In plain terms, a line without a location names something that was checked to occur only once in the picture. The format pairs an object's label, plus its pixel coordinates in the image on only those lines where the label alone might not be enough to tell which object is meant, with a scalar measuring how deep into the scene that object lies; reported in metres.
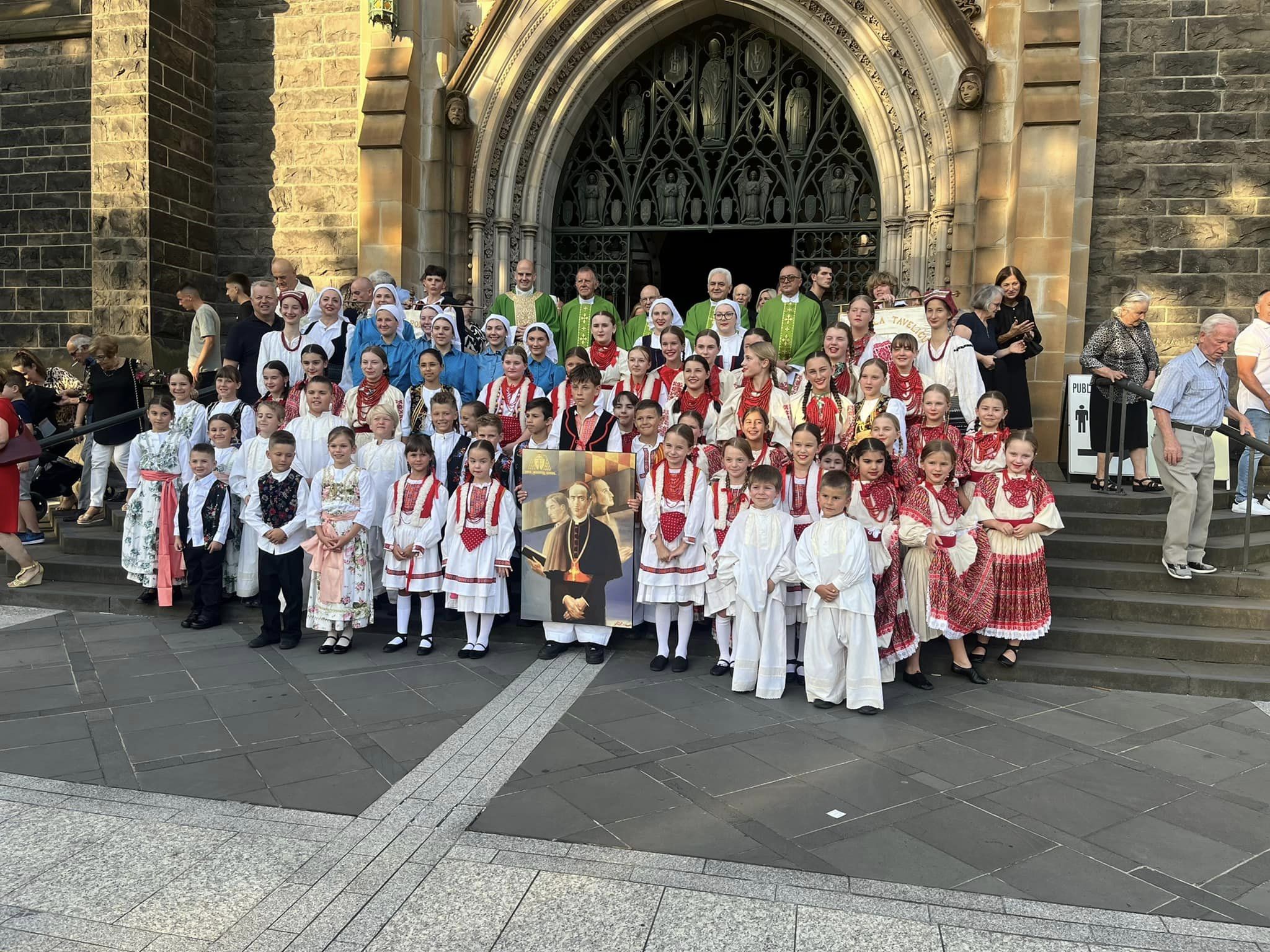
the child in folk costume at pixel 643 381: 6.36
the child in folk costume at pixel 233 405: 6.86
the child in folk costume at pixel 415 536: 5.97
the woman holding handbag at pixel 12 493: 7.18
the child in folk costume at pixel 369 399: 6.81
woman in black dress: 7.34
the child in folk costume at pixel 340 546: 5.98
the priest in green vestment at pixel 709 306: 7.26
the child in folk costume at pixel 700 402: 6.17
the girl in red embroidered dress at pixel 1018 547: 5.44
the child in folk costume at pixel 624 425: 6.15
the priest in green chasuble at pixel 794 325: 7.71
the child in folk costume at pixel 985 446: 5.57
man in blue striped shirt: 6.04
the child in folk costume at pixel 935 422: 5.61
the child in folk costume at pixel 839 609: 4.94
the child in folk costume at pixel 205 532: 6.45
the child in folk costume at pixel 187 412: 6.88
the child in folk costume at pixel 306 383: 6.79
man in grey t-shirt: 8.43
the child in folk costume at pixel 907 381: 6.09
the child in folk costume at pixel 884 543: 5.26
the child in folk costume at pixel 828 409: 5.94
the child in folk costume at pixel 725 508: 5.51
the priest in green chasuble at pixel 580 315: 8.20
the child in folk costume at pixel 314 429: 6.55
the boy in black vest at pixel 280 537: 6.06
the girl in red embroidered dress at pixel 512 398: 6.73
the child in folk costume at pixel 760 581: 5.14
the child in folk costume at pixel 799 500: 5.44
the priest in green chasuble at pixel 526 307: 8.37
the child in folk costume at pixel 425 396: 6.70
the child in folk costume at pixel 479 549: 5.89
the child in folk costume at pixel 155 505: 6.68
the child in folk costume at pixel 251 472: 6.37
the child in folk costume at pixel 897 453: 5.45
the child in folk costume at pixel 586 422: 6.13
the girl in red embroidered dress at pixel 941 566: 5.36
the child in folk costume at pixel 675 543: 5.69
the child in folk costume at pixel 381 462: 6.39
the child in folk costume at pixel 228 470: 6.57
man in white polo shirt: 7.05
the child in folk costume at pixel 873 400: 5.75
